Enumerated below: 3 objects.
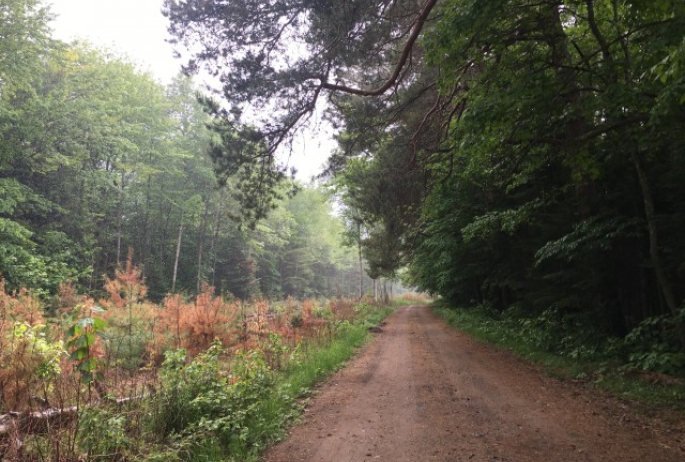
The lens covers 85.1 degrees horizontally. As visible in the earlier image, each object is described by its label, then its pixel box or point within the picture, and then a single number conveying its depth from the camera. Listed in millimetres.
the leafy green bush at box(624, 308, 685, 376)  5766
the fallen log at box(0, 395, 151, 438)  3411
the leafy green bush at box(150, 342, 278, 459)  4277
